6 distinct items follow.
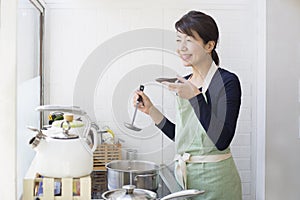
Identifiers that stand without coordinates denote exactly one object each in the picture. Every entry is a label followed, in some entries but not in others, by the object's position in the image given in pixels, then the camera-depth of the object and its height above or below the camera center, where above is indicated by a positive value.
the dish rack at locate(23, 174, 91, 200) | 1.65 -0.28
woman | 2.05 -0.05
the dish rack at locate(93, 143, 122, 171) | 2.32 -0.24
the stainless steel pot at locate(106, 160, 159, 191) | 1.89 -0.27
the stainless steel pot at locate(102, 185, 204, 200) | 1.56 -0.29
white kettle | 1.69 -0.18
